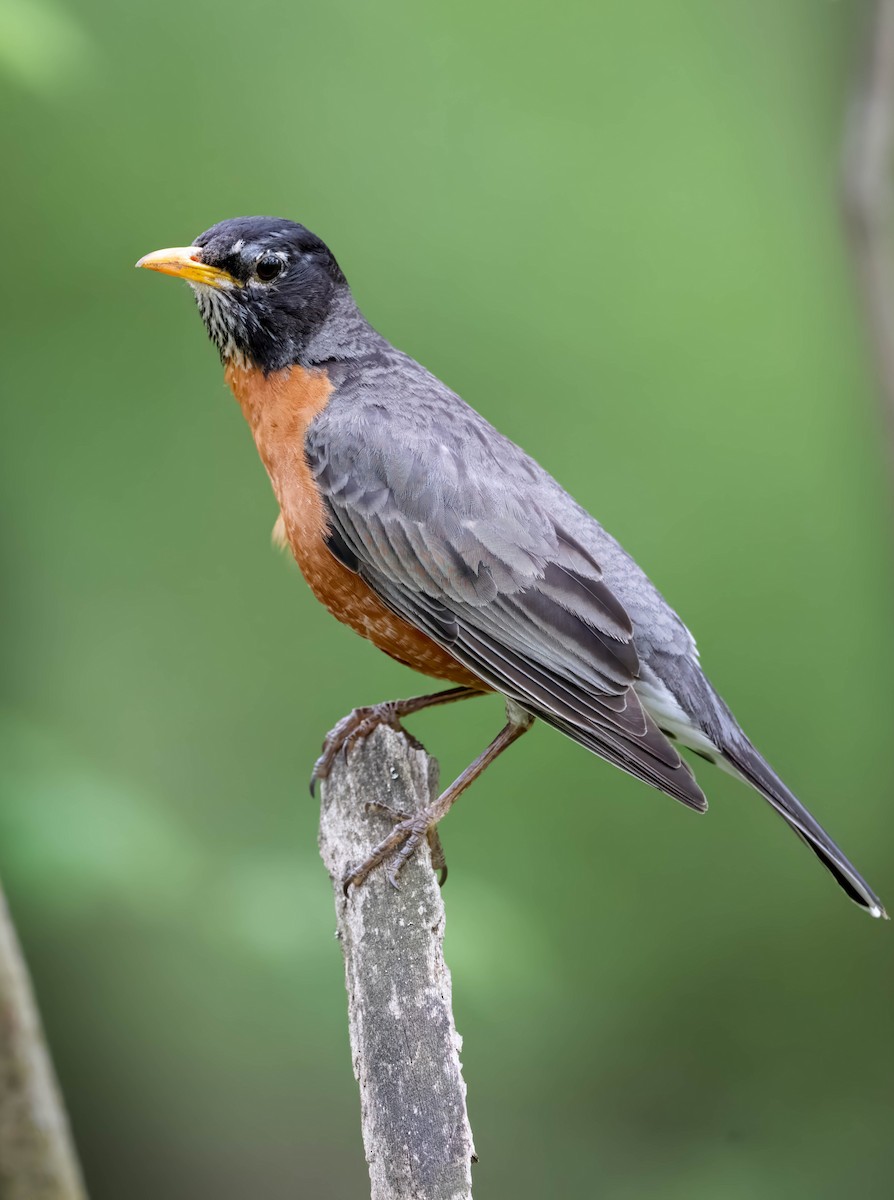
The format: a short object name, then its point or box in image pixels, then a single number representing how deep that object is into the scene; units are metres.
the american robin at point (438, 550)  4.69
